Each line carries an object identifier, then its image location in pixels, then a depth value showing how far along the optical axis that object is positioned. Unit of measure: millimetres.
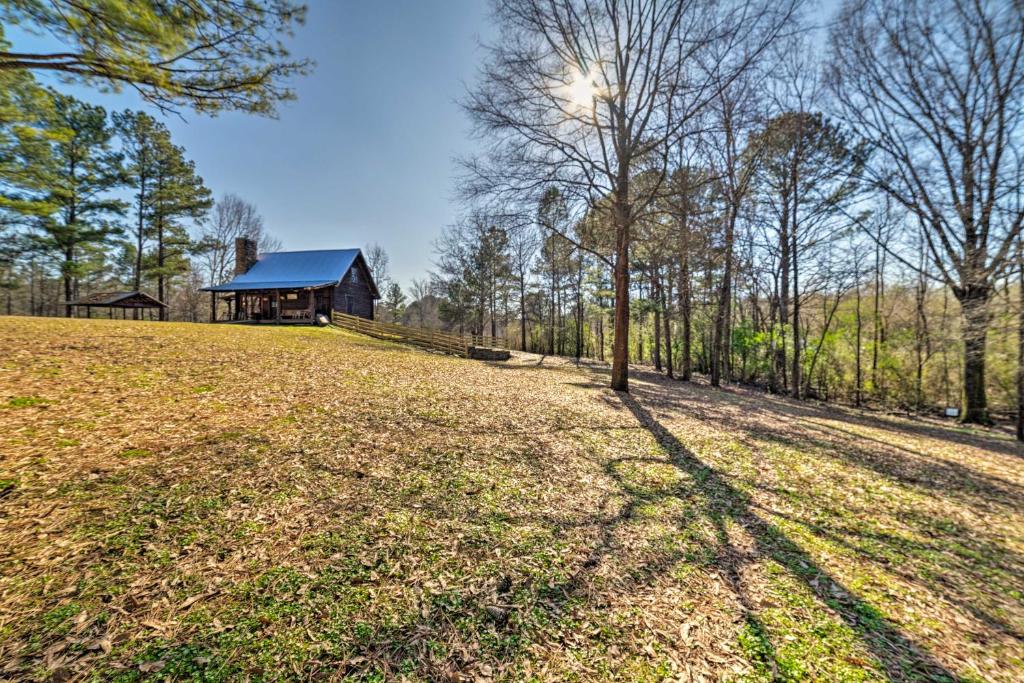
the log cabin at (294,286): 22688
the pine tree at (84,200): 19281
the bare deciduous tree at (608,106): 9359
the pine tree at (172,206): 24234
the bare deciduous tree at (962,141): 9281
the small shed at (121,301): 20844
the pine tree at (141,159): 22750
